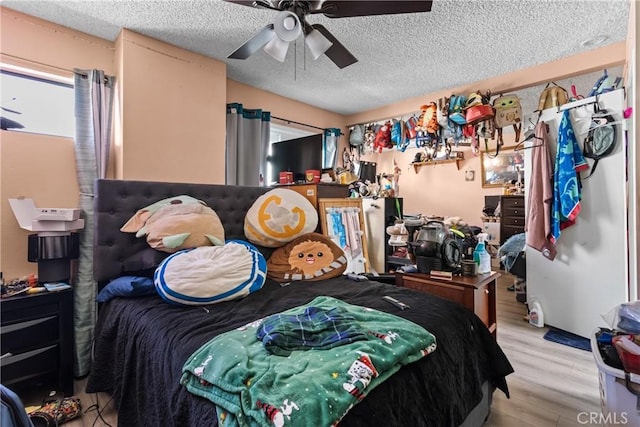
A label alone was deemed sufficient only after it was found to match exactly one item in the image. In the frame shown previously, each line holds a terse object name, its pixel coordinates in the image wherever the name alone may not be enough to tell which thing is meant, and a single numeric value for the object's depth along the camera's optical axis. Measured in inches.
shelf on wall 240.2
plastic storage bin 45.3
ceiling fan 65.7
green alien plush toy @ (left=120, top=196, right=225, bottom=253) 71.5
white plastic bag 51.3
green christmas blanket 29.6
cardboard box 76.9
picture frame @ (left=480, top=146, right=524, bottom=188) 212.5
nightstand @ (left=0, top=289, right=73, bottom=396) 68.1
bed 37.7
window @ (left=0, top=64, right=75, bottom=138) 86.4
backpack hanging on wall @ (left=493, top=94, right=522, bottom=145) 126.8
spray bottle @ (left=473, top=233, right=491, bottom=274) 73.5
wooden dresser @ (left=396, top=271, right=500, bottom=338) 64.0
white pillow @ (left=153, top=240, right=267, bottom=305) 58.1
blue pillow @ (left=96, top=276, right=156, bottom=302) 64.5
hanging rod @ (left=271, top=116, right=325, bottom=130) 152.5
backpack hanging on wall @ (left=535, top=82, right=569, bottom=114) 108.9
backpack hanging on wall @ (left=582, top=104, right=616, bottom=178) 94.0
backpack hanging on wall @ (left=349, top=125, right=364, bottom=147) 185.6
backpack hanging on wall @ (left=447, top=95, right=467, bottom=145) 134.1
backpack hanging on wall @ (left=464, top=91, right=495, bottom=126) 126.4
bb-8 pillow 86.5
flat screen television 136.9
